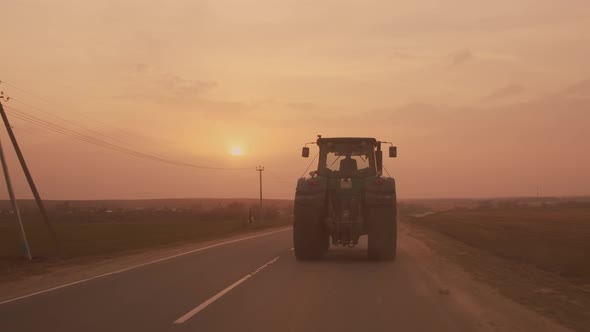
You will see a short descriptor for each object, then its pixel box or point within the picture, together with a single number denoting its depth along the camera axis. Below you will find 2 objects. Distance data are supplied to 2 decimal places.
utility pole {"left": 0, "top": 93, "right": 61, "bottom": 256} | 21.16
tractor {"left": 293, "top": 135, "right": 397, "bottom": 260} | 17.09
